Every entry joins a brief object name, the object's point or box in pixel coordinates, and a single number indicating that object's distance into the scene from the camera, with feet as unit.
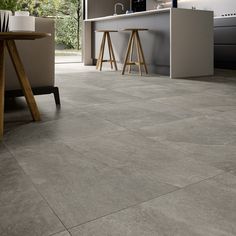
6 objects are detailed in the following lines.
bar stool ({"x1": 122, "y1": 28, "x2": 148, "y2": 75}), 16.90
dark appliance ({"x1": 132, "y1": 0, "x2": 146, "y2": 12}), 25.94
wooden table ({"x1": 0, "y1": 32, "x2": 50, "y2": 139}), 6.10
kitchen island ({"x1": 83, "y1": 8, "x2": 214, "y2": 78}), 15.11
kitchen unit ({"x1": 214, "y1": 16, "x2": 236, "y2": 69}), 19.40
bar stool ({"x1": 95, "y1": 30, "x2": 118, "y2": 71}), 20.15
